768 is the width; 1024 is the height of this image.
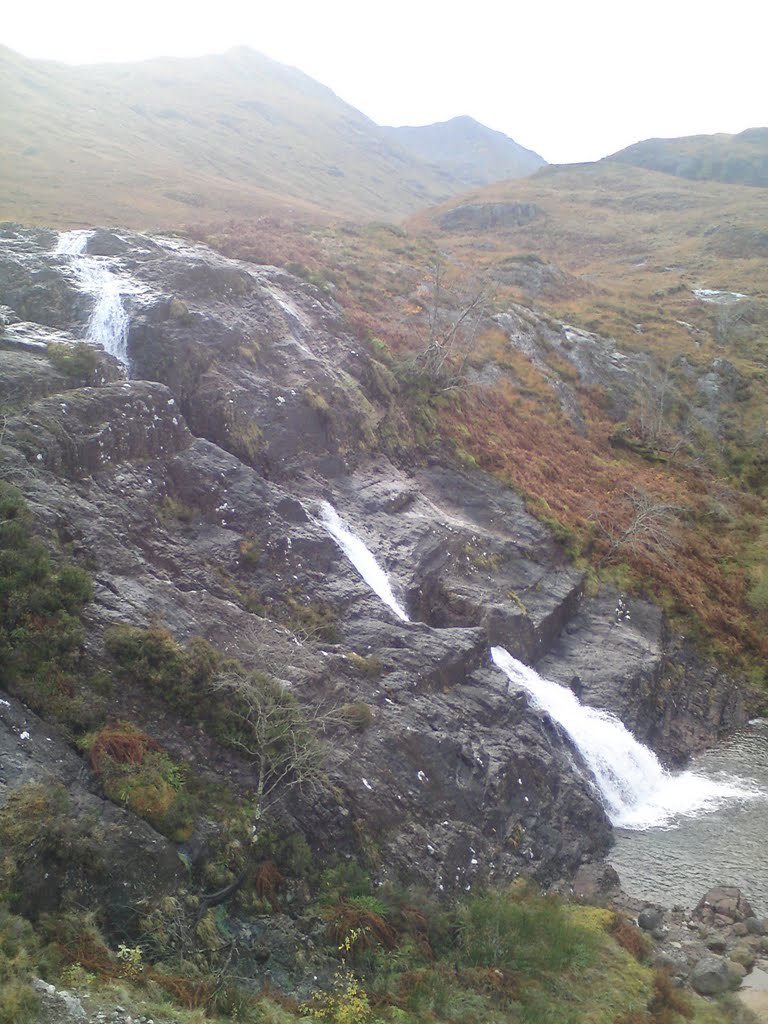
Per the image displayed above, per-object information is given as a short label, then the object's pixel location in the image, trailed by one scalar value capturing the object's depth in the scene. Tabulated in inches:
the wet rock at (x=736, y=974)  597.6
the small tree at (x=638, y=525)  1294.3
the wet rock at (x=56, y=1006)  344.2
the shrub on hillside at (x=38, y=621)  538.3
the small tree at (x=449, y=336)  1416.1
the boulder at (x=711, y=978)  592.1
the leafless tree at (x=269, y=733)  583.5
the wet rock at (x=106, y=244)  1250.0
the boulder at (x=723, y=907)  684.1
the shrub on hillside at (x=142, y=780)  514.0
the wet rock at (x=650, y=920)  673.0
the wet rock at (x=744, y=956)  623.8
